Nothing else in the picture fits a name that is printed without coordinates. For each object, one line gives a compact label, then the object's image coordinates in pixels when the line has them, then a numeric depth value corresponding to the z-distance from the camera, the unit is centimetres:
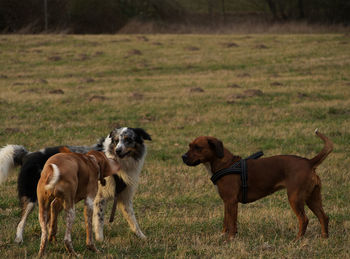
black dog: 1362
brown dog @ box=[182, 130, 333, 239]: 1279
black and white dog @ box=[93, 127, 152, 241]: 1462
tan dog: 1073
